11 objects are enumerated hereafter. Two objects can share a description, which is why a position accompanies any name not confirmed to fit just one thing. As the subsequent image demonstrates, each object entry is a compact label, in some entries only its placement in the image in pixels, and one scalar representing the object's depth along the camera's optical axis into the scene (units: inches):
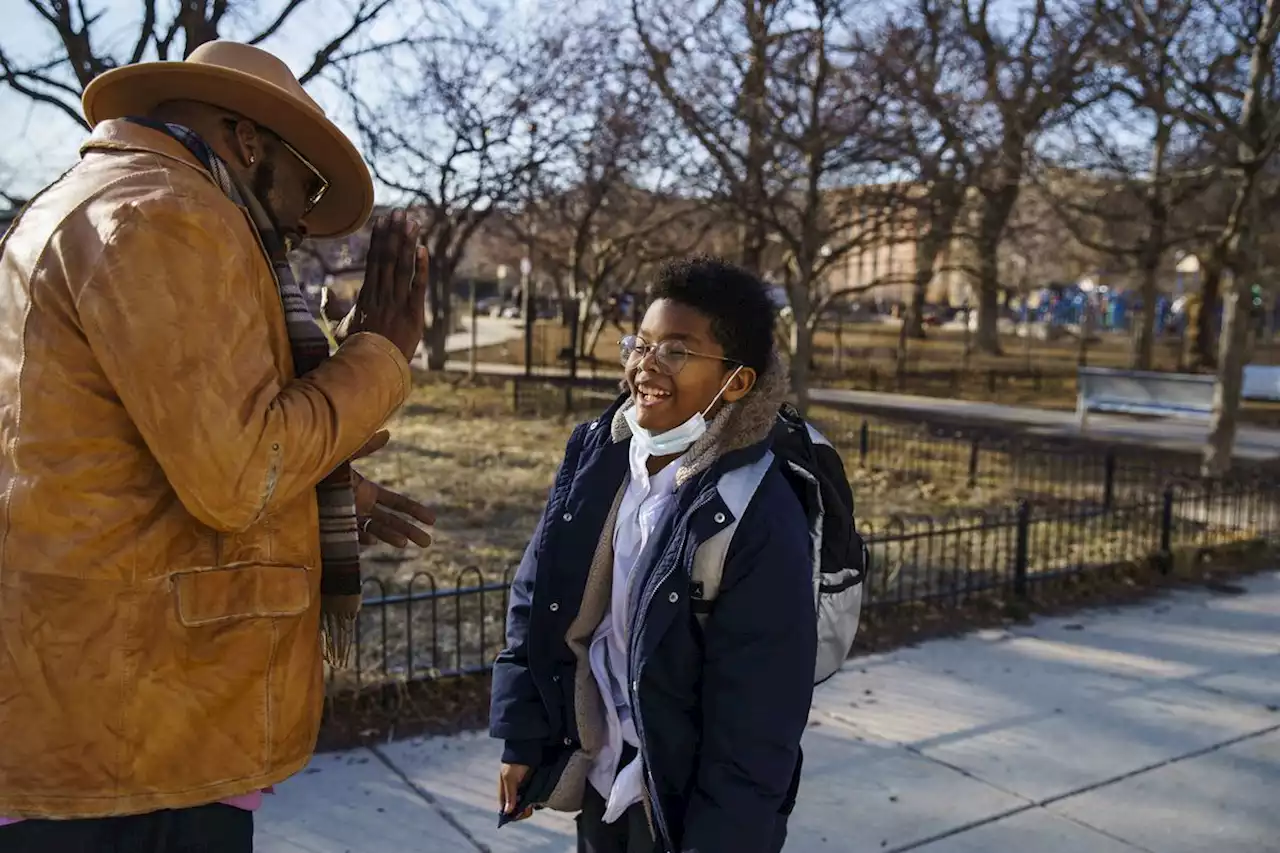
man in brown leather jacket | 57.3
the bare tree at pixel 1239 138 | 357.4
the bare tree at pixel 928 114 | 400.5
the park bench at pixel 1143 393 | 507.8
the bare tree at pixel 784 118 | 406.6
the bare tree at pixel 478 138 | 706.2
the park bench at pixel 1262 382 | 683.4
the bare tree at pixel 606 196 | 533.3
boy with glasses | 77.9
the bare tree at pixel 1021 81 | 409.1
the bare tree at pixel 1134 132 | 357.7
